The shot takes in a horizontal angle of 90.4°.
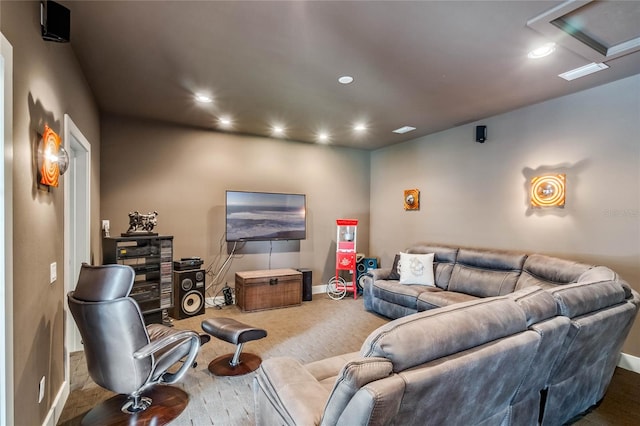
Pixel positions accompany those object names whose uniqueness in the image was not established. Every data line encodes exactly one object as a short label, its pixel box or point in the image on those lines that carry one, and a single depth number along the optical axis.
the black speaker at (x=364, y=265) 5.89
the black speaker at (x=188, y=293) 4.27
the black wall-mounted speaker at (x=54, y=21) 1.88
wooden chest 4.72
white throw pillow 4.43
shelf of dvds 3.70
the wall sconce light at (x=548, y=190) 3.58
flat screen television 4.96
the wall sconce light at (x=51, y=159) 1.89
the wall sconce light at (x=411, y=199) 5.44
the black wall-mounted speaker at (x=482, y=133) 4.42
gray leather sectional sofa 1.11
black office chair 2.00
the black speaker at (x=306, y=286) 5.37
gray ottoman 2.86
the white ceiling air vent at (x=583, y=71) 2.86
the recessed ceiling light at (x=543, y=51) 2.52
